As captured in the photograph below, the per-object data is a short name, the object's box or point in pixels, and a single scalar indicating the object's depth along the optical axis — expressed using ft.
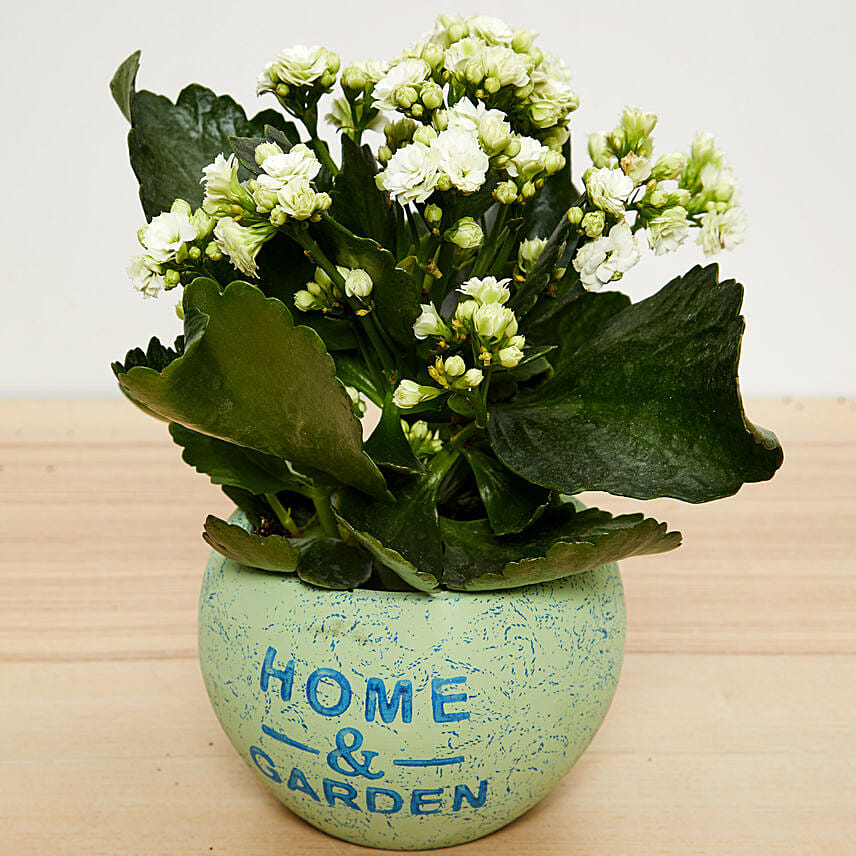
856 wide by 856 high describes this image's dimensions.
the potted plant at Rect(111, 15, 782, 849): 1.45
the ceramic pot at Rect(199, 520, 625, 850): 1.61
